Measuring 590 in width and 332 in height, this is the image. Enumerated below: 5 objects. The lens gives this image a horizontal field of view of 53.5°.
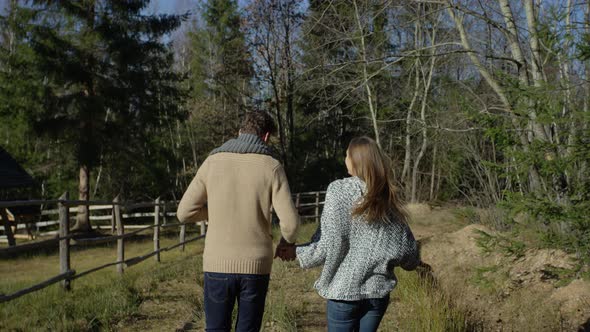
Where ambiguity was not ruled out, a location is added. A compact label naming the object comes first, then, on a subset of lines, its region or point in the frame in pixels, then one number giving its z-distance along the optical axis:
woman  2.67
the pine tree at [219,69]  25.59
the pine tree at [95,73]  16.94
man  2.91
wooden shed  13.42
